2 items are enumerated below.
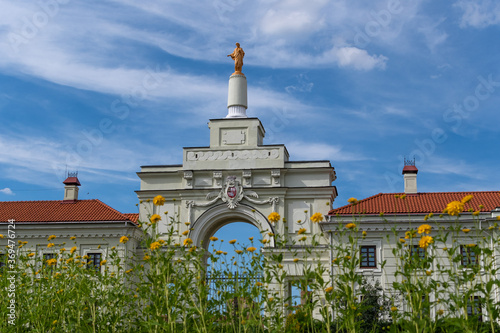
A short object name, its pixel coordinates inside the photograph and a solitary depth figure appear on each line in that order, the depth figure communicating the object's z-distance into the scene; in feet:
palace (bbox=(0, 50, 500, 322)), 129.29
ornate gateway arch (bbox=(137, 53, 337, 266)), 131.13
